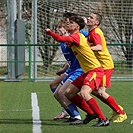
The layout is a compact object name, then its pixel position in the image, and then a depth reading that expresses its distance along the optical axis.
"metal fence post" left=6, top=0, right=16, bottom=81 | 39.25
